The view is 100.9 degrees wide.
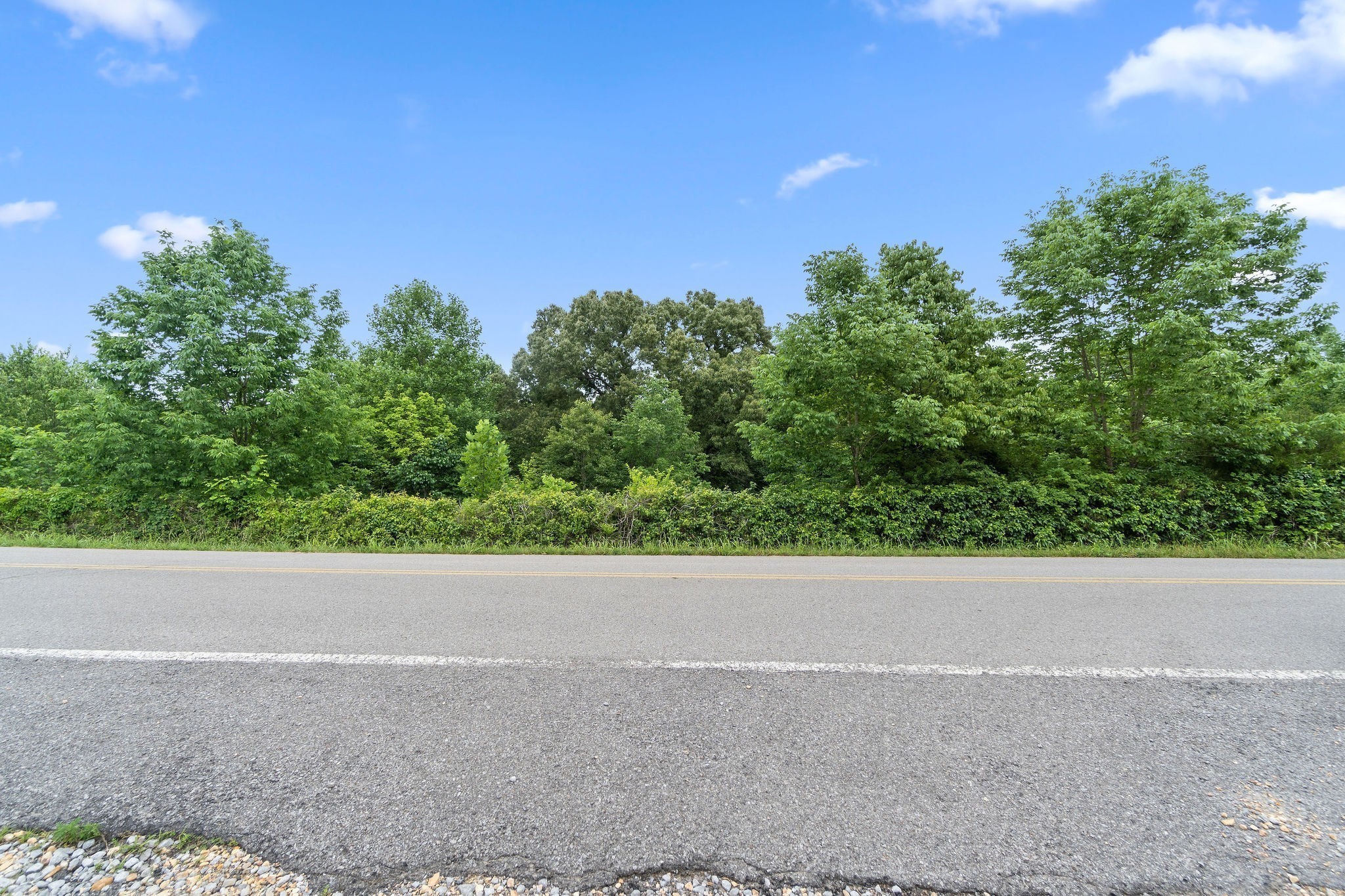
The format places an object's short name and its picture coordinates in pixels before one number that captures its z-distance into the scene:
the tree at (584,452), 30.78
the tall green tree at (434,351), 31.58
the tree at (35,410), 16.38
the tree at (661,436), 29.64
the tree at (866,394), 11.15
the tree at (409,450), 26.84
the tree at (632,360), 33.28
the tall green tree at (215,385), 12.98
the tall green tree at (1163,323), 11.17
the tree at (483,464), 23.23
